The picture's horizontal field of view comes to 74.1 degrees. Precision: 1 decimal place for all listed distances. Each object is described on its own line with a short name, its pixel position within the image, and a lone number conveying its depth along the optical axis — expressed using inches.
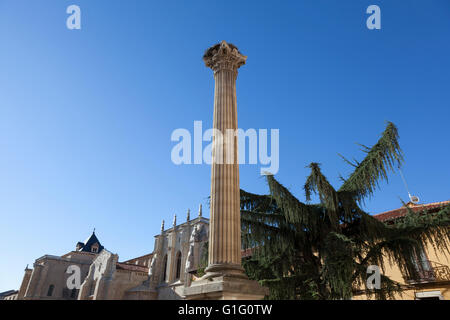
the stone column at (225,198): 273.0
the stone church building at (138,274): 1449.3
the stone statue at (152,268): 1573.6
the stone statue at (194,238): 1373.0
